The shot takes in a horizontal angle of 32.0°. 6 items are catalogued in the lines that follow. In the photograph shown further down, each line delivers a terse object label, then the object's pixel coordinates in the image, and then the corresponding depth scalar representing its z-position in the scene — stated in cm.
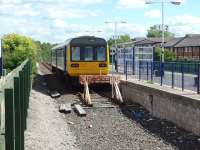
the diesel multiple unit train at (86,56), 1821
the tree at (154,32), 11190
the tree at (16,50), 2208
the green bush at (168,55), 4914
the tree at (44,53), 7629
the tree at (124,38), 10399
